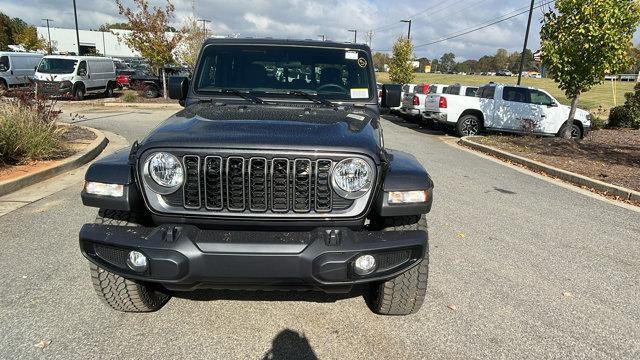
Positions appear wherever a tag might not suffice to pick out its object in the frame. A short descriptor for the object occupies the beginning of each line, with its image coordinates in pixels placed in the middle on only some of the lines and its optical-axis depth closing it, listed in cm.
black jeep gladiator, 236
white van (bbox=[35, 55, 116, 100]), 1914
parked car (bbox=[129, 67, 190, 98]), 2233
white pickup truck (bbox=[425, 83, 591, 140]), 1338
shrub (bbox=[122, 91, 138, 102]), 1994
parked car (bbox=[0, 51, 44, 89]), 2116
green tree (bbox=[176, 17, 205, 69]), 2781
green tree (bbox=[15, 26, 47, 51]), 5275
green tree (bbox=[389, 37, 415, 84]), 2875
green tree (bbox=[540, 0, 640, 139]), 1061
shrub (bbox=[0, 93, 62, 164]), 666
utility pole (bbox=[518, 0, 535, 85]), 2059
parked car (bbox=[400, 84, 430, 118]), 1600
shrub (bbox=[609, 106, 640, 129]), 1555
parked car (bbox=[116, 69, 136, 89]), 2383
